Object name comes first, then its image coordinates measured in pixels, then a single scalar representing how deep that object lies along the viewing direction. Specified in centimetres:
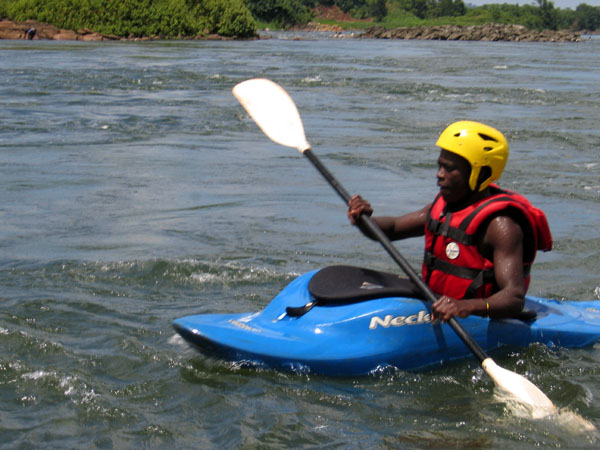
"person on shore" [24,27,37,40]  3877
